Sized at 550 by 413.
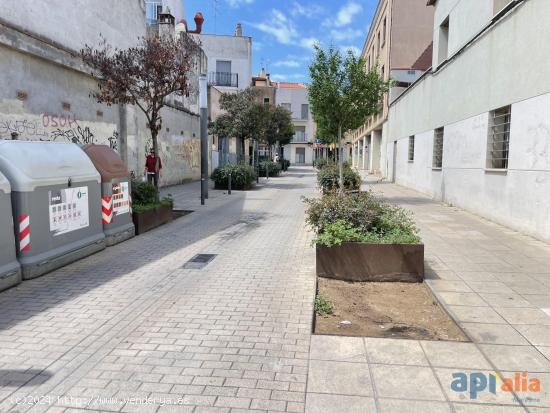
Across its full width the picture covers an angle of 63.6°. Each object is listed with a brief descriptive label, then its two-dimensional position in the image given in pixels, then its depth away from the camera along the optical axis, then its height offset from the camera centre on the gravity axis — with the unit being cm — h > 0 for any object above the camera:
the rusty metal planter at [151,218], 884 -132
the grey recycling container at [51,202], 556 -65
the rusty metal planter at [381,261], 559 -130
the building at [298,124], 7362 +565
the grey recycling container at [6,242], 514 -102
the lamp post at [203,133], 1396 +75
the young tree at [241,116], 2364 +220
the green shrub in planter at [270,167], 3144 -73
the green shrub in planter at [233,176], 1948 -86
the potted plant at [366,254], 560 -122
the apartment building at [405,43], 2805 +736
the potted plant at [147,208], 892 -111
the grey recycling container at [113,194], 757 -67
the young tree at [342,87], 1358 +218
